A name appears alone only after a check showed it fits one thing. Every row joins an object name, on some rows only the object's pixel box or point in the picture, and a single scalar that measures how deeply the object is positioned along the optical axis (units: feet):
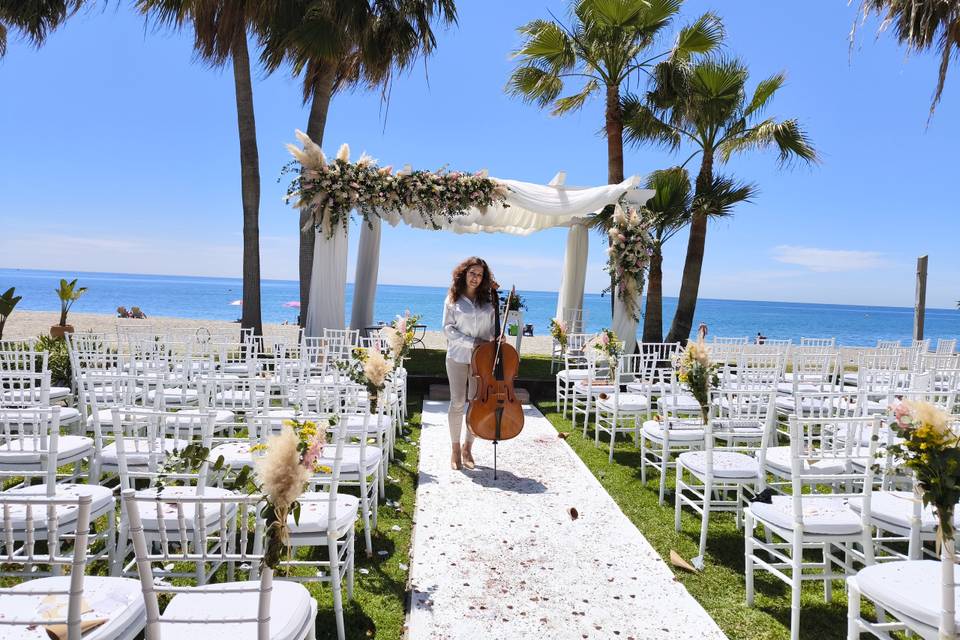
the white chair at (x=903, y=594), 6.37
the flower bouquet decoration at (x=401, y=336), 17.61
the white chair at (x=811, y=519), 8.57
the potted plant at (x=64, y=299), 33.76
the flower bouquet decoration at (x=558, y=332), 27.68
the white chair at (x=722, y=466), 11.60
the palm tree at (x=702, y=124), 38.04
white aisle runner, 9.34
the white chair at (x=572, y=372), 25.81
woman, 16.96
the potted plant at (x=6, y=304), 33.09
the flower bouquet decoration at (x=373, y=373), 14.49
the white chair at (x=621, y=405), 18.84
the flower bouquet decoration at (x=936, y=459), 6.41
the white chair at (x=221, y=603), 5.45
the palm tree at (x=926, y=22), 27.45
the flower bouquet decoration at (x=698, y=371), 13.52
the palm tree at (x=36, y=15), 33.86
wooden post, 39.93
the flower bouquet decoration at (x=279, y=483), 5.42
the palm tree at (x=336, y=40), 33.50
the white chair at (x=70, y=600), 5.08
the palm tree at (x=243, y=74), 34.14
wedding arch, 30.04
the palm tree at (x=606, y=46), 37.60
